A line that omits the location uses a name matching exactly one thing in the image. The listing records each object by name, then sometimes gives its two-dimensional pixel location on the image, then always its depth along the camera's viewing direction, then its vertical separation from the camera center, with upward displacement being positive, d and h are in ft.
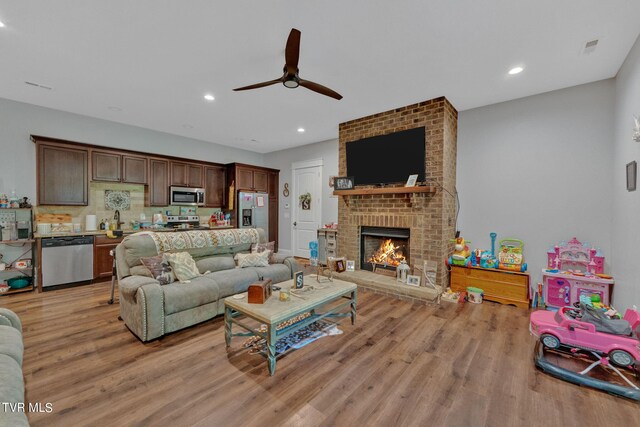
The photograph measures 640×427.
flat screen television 12.86 +2.77
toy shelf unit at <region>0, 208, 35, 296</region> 12.42 -2.19
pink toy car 6.40 -3.24
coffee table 6.53 -2.68
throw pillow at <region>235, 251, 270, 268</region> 11.75 -2.29
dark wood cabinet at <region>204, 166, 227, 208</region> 19.74 +1.71
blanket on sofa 10.30 -1.32
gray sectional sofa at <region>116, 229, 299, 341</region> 8.03 -2.61
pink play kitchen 9.73 -2.42
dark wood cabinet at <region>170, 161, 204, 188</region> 17.80 +2.35
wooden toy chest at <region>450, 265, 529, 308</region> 11.17 -3.20
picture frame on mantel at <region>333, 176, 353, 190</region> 14.65 +1.52
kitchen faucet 15.96 -0.63
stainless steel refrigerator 20.07 -0.08
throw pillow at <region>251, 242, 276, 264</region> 12.65 -1.90
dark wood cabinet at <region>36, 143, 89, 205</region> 13.16 +1.66
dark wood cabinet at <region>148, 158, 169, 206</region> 16.76 +1.67
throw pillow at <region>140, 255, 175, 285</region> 9.09 -2.13
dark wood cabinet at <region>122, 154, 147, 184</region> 15.70 +2.36
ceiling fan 6.88 +4.01
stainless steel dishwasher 12.61 -2.61
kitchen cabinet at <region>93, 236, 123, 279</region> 14.01 -2.63
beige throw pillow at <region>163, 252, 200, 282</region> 9.48 -2.10
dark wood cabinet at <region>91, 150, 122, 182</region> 14.65 +2.36
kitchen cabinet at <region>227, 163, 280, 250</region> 20.17 +2.21
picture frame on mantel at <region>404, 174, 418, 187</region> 12.57 +1.46
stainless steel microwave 17.71 +0.84
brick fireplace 12.25 +0.60
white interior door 20.42 +0.28
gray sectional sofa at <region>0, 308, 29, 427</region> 3.40 -2.69
